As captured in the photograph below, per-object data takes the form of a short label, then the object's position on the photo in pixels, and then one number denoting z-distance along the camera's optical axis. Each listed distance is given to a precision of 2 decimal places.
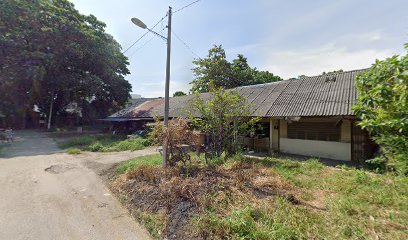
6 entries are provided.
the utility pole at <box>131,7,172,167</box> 6.34
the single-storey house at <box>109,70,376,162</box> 8.48
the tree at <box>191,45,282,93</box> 25.92
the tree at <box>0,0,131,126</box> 18.06
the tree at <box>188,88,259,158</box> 8.07
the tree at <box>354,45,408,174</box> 2.57
